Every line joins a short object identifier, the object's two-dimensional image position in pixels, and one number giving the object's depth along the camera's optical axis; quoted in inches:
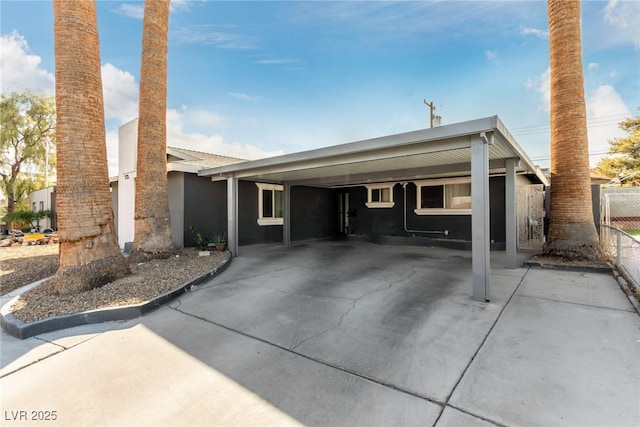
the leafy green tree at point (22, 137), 775.1
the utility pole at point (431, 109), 676.3
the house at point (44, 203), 764.8
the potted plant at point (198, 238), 347.3
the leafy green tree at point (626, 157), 725.9
